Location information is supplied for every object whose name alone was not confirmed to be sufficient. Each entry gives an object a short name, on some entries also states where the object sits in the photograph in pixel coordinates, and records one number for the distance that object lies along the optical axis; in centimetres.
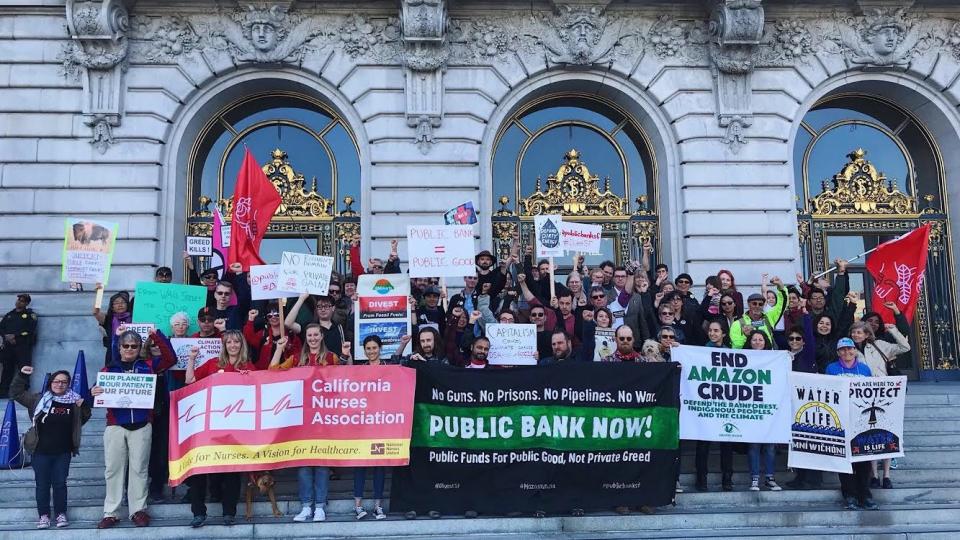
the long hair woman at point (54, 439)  827
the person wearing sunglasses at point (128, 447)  833
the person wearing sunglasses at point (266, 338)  930
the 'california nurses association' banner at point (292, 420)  845
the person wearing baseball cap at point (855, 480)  876
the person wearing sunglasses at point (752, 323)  1002
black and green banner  856
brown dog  850
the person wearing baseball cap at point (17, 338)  1298
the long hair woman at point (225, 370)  830
